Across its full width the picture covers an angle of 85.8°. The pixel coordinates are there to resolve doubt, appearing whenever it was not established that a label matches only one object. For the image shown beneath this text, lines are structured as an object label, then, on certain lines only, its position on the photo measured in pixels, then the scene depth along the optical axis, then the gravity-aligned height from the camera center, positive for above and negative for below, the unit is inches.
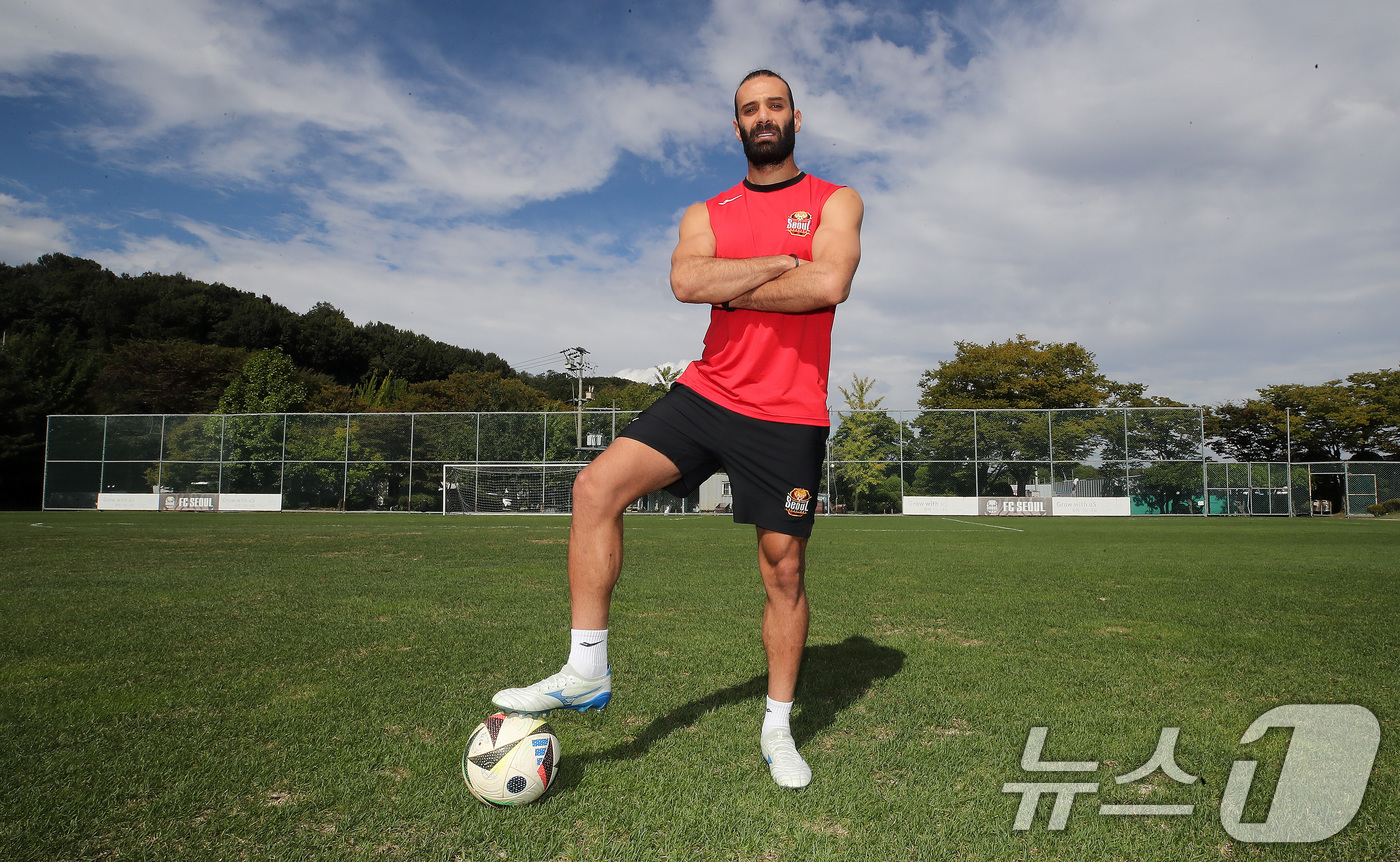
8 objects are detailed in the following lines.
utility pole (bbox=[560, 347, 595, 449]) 1916.8 +284.6
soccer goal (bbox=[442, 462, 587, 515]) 1191.6 -20.3
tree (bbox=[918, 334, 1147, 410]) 1836.9 +254.7
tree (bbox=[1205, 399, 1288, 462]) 1873.8 +138.3
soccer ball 78.6 -30.7
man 92.0 +9.6
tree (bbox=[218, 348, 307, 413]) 1635.1 +179.7
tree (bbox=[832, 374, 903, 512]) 1175.0 +48.1
